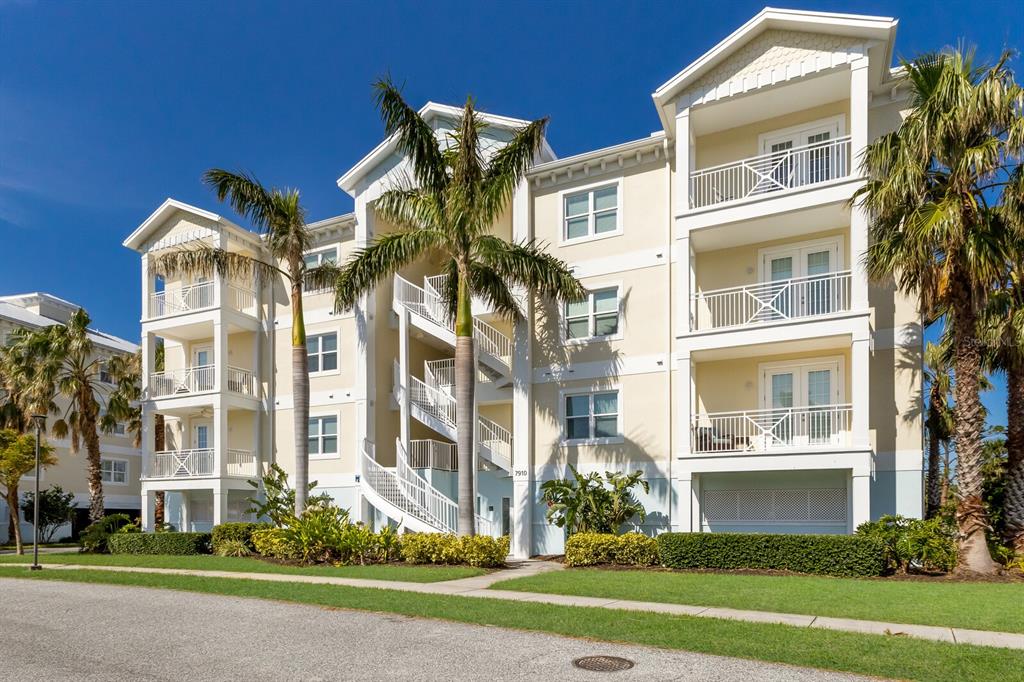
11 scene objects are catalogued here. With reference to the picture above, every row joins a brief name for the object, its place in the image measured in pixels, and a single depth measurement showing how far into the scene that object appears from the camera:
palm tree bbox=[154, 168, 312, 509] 20.67
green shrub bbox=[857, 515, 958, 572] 14.83
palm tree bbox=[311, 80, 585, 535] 18.11
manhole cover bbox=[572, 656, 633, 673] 7.63
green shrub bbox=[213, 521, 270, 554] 22.27
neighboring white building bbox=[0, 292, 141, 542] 36.53
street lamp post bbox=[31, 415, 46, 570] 19.00
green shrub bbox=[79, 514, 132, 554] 24.80
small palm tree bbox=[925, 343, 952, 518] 25.47
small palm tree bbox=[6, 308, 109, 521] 27.14
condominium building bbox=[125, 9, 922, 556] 17.33
